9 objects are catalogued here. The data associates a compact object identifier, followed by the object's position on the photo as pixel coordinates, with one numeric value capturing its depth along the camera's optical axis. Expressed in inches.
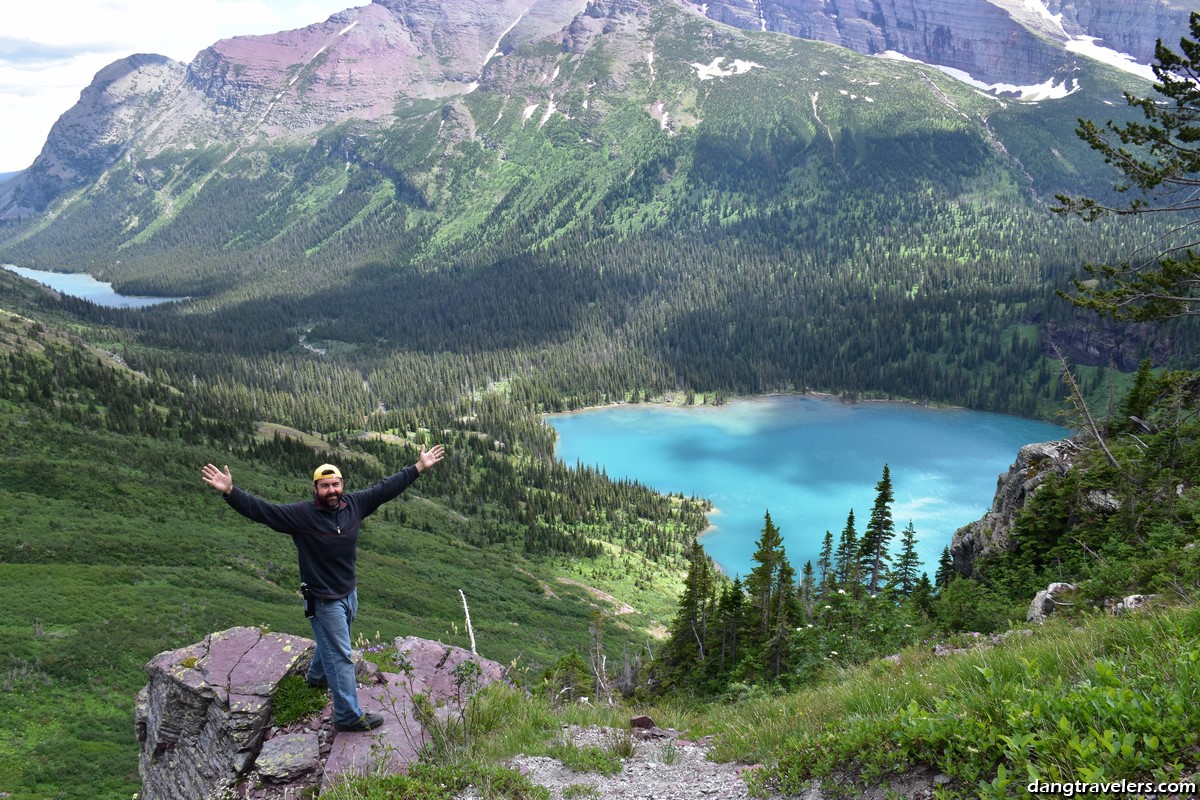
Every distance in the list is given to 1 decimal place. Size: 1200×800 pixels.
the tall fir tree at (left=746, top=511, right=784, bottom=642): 1366.9
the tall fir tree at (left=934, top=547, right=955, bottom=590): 1617.9
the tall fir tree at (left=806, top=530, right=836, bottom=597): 2459.4
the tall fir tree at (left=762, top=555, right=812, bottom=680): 1205.1
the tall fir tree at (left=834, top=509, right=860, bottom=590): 2235.7
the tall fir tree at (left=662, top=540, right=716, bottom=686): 1535.4
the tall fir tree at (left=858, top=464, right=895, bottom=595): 2014.0
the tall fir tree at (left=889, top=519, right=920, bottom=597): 1888.5
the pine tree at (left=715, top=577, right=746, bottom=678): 1441.9
